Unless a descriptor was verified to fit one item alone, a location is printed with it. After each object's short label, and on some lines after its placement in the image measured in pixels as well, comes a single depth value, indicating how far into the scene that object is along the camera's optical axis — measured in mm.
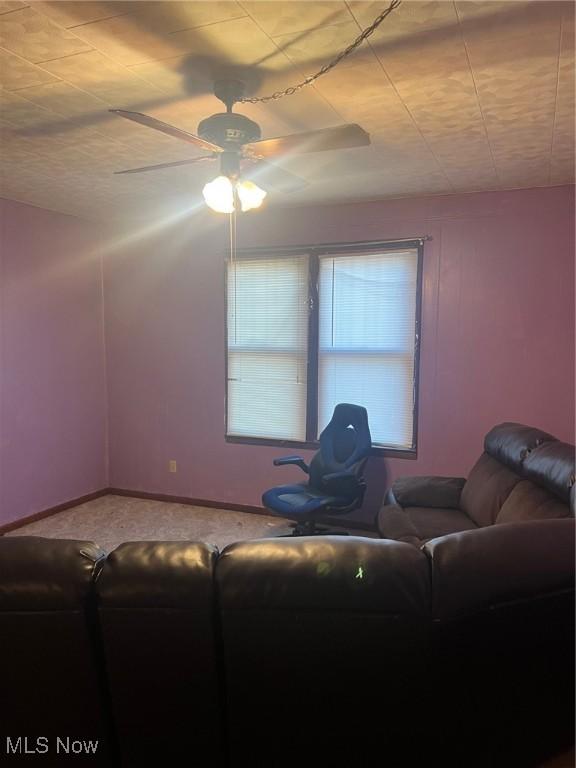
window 4039
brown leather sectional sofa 1277
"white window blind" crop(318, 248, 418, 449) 4016
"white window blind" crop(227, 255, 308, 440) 4332
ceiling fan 1990
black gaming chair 3574
